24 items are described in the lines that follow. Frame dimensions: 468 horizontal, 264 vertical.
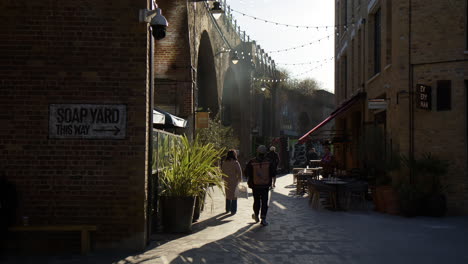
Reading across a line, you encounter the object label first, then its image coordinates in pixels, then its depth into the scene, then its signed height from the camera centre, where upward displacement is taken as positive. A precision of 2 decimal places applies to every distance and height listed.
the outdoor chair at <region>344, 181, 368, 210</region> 13.84 -1.22
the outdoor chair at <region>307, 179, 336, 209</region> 14.06 -1.24
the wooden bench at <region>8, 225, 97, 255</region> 7.99 -1.24
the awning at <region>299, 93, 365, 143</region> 19.22 +1.57
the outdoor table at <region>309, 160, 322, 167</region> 25.36 -0.77
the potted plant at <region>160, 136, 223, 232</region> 9.89 -0.74
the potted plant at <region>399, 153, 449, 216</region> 12.56 -0.96
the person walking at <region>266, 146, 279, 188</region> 20.50 -0.35
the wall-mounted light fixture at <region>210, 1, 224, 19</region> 15.85 +4.00
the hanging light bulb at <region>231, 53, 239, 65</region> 23.42 +3.74
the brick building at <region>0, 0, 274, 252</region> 8.32 +0.48
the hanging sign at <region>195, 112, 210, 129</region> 20.11 +0.95
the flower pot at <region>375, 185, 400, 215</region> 13.02 -1.28
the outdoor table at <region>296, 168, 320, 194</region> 18.82 -1.14
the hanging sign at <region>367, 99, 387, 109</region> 15.09 +1.19
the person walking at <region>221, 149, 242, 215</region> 12.91 -0.66
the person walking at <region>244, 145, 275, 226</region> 11.31 -0.70
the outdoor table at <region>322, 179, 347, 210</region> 13.90 -0.98
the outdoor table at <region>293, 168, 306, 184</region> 23.81 -1.06
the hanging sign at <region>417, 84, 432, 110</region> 13.24 +1.25
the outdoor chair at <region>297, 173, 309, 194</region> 18.92 -1.24
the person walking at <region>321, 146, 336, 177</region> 19.31 -0.62
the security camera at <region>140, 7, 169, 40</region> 8.45 +1.95
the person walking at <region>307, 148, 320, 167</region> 27.59 -0.43
